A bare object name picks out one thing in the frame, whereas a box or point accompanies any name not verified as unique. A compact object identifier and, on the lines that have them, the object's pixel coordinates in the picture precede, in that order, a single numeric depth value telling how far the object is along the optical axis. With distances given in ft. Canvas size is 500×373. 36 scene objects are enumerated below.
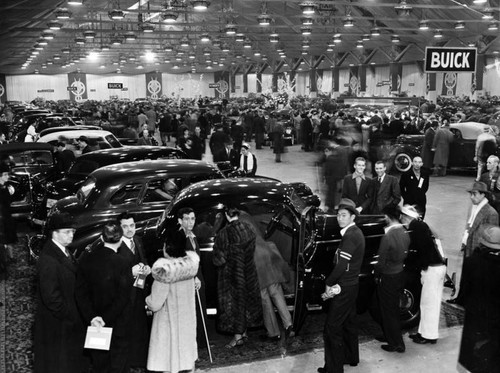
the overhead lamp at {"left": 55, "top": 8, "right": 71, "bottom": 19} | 64.67
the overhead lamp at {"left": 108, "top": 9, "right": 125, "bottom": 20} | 66.23
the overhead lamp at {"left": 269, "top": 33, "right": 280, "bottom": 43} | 101.30
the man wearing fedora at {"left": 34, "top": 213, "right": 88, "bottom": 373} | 15.17
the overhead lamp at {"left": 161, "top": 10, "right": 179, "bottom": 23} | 64.76
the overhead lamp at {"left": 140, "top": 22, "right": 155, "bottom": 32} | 83.66
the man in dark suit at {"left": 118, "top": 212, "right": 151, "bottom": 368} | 16.90
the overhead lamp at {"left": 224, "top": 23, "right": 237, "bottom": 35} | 84.97
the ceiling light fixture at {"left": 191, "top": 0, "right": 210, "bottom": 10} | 58.48
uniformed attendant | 18.08
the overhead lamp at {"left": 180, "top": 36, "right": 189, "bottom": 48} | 128.35
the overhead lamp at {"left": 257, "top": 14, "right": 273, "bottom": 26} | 75.58
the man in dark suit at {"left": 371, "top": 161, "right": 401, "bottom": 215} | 29.22
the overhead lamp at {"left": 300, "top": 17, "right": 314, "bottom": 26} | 81.72
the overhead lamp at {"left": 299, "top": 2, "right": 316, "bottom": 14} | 65.16
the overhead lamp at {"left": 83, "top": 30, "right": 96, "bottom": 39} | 86.84
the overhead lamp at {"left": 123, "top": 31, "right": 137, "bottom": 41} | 92.63
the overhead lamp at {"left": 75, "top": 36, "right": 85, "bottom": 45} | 97.91
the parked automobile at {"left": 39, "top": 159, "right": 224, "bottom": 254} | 27.20
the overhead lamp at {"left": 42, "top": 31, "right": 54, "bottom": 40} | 92.07
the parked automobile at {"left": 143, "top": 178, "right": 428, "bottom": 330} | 21.27
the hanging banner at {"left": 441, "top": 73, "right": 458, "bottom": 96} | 143.30
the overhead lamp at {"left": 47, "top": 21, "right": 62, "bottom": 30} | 71.94
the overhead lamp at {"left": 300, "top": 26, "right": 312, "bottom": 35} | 90.26
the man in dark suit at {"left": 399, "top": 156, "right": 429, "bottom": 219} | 31.45
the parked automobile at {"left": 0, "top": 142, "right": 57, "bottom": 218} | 37.88
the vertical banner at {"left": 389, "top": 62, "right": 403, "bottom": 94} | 152.82
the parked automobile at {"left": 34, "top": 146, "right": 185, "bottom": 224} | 34.78
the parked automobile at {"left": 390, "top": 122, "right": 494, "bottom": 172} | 58.08
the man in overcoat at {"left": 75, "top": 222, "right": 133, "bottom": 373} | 15.62
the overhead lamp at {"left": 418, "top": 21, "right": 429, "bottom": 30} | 82.67
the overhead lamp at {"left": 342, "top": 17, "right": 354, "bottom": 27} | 83.15
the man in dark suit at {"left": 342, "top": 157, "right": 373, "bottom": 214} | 29.48
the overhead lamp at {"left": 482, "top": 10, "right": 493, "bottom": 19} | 77.77
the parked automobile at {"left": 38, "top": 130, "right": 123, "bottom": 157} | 48.17
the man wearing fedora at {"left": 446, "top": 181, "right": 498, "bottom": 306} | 23.74
